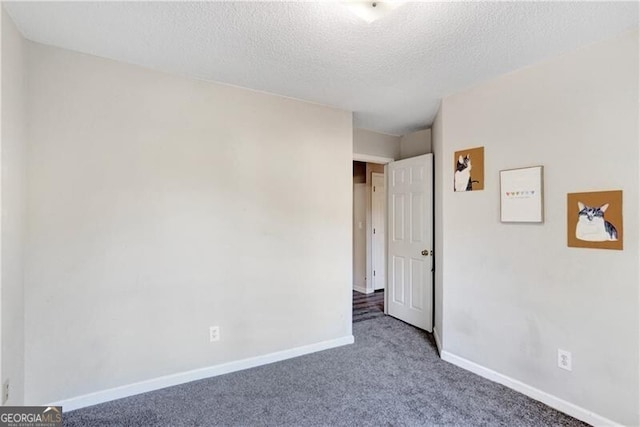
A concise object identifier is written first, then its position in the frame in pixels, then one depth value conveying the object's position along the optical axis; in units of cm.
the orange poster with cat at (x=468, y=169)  262
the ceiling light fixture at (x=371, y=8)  157
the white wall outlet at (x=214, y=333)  257
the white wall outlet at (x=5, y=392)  164
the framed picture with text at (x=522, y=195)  223
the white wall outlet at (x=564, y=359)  207
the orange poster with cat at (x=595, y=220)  188
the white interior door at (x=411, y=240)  357
